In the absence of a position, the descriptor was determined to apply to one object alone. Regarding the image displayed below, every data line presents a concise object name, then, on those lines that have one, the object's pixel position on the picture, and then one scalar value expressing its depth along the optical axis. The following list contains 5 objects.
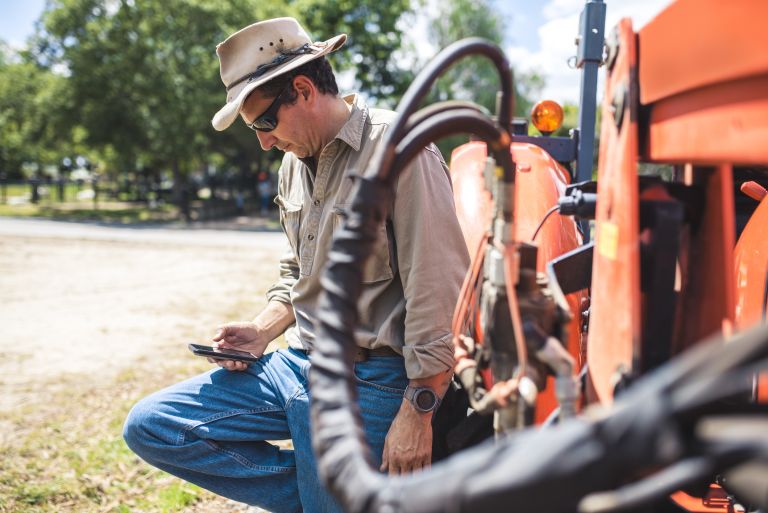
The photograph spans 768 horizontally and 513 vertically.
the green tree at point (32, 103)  19.89
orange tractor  0.68
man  1.84
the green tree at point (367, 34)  22.77
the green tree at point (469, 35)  26.95
